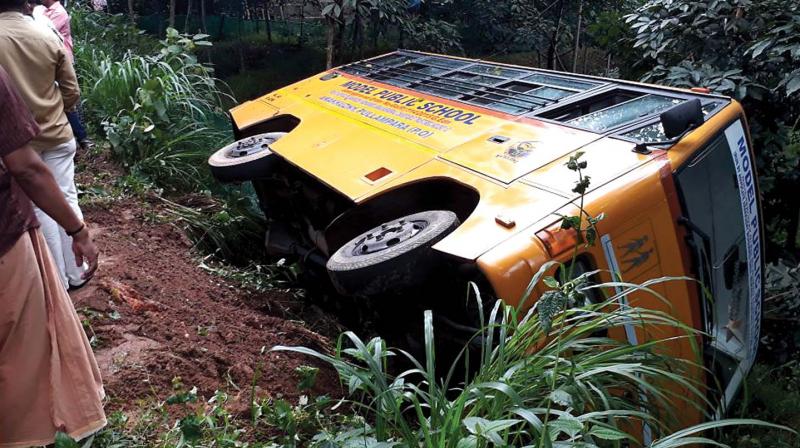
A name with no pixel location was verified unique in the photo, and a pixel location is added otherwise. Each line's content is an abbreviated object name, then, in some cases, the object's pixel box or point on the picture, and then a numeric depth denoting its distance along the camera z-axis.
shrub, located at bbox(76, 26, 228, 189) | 5.16
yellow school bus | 2.63
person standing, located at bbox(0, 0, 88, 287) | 2.87
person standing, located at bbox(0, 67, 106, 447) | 2.04
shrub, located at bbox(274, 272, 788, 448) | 1.77
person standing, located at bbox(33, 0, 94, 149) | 5.49
